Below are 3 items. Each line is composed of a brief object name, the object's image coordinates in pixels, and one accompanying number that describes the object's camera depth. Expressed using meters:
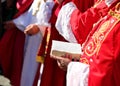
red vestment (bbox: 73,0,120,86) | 2.16
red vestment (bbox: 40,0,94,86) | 3.64
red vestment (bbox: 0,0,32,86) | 4.63
